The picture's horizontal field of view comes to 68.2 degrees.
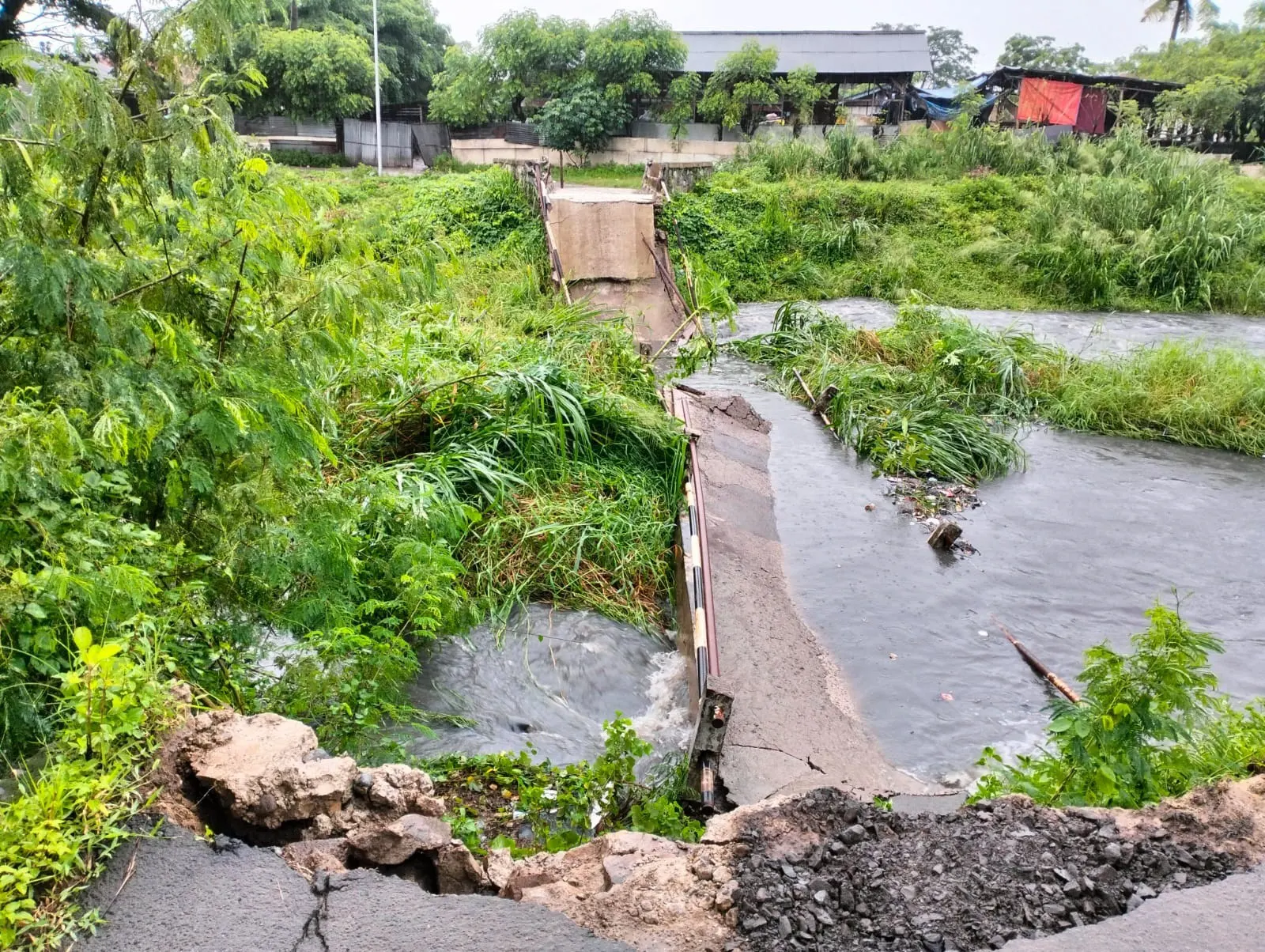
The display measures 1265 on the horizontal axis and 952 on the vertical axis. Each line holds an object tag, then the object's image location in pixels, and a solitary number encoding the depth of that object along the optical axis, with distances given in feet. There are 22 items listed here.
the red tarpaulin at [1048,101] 94.12
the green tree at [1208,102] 87.35
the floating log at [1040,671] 18.24
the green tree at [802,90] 84.38
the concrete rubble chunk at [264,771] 9.18
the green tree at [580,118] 83.15
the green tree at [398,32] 97.81
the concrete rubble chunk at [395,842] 9.16
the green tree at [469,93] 88.99
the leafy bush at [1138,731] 11.70
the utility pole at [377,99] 78.48
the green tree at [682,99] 86.43
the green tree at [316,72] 82.43
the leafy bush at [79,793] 7.24
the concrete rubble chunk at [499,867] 9.52
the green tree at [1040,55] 134.92
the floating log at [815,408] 37.05
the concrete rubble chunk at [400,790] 10.06
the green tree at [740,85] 84.38
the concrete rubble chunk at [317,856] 8.54
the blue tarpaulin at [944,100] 96.68
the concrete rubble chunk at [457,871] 9.34
